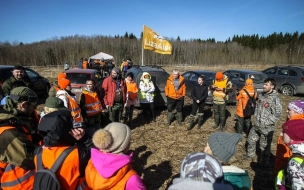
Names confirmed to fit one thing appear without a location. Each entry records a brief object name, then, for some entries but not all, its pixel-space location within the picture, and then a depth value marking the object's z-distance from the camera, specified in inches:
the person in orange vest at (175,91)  254.1
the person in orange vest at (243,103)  212.8
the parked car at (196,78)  358.9
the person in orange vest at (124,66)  577.0
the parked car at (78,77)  297.7
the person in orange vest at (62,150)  66.0
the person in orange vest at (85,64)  654.5
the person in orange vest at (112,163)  63.6
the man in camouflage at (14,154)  72.4
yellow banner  435.8
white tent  901.2
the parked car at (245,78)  394.7
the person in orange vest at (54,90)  168.2
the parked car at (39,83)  383.8
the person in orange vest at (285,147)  115.0
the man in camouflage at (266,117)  162.7
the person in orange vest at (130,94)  253.6
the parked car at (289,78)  447.5
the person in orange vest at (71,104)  148.1
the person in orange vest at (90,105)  181.6
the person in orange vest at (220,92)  242.5
